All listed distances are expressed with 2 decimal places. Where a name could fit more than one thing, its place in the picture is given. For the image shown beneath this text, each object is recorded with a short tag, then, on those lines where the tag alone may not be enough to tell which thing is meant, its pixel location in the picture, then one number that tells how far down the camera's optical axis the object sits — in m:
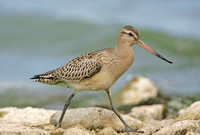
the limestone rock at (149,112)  18.52
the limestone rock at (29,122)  12.49
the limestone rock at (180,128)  13.16
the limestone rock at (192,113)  15.52
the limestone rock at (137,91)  25.97
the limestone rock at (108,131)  14.07
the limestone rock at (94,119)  15.65
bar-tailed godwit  15.27
